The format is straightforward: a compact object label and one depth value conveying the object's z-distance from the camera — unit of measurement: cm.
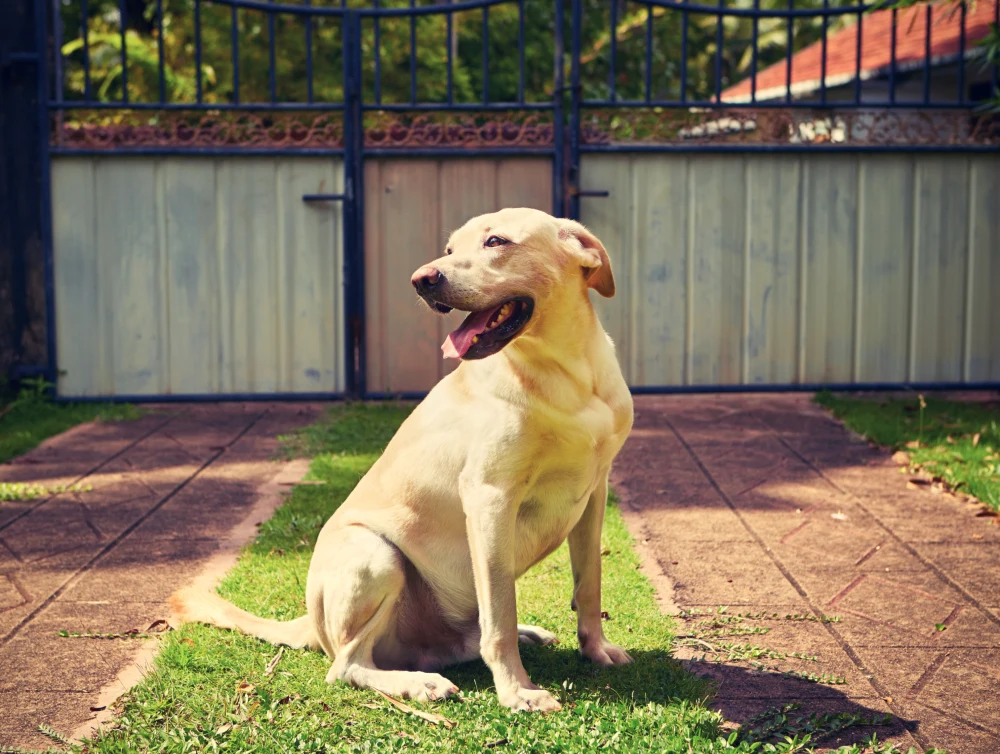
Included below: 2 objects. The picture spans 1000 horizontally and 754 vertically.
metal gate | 832
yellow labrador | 315
